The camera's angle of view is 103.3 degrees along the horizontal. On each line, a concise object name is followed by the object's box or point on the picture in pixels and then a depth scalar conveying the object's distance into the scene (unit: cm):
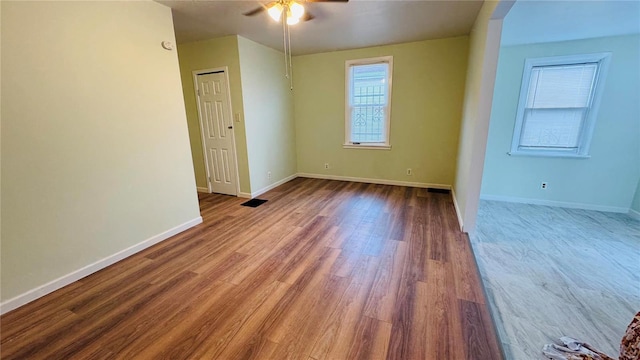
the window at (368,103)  459
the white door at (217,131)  403
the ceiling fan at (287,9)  229
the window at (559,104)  346
